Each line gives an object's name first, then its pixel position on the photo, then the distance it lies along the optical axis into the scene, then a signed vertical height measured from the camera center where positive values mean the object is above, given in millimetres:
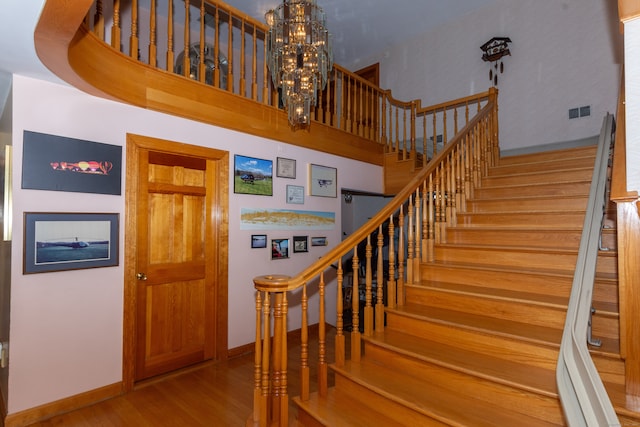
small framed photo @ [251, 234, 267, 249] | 3877 -236
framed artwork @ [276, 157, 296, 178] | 4111 +635
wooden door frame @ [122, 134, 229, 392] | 2943 -173
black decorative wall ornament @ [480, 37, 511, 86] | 5246 +2594
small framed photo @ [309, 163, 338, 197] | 4457 +527
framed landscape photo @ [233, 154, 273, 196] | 3717 +493
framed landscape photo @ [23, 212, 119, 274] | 2486 -162
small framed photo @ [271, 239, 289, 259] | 4066 -339
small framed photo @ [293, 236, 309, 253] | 4312 -298
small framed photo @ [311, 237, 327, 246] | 4539 -278
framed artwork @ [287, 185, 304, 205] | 4230 +323
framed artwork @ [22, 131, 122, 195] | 2496 +426
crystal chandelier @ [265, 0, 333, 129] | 2896 +1442
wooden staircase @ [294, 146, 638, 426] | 1828 -705
